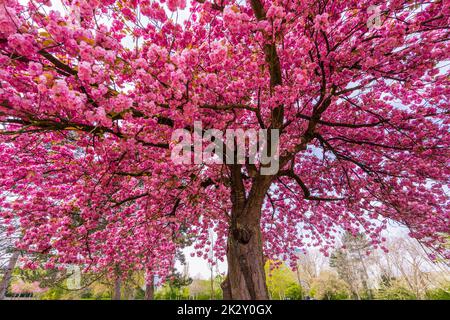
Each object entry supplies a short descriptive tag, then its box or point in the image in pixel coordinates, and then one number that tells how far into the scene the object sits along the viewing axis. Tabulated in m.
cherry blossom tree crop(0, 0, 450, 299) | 2.92
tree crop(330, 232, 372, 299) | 23.75
